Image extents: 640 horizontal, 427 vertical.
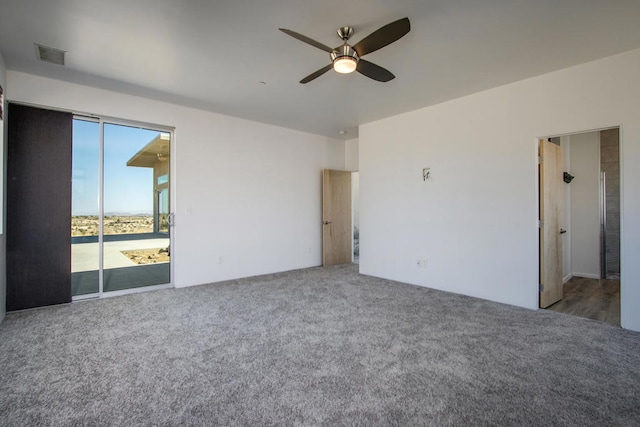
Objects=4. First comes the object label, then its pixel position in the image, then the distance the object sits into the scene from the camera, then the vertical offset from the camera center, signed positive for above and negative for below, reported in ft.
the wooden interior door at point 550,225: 12.02 -0.46
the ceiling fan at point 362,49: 7.04 +4.44
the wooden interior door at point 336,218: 21.08 -0.17
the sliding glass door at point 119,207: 13.34 +0.47
